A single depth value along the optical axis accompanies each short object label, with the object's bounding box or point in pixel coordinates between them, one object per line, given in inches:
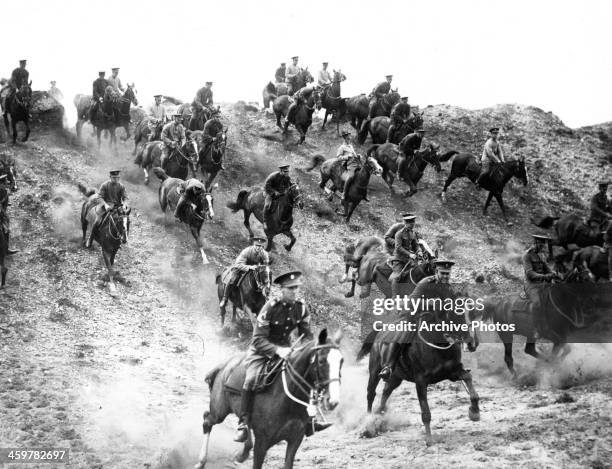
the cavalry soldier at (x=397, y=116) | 1135.0
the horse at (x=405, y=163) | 1059.9
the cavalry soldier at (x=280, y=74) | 1383.5
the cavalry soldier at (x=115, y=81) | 1147.3
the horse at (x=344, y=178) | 976.3
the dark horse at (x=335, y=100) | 1263.5
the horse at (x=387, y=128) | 1139.3
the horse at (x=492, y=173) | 1045.8
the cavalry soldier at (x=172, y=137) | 982.4
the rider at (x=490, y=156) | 1038.4
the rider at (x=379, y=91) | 1210.0
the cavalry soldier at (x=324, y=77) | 1288.1
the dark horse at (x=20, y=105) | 1031.6
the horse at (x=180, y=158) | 979.9
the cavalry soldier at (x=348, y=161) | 982.4
